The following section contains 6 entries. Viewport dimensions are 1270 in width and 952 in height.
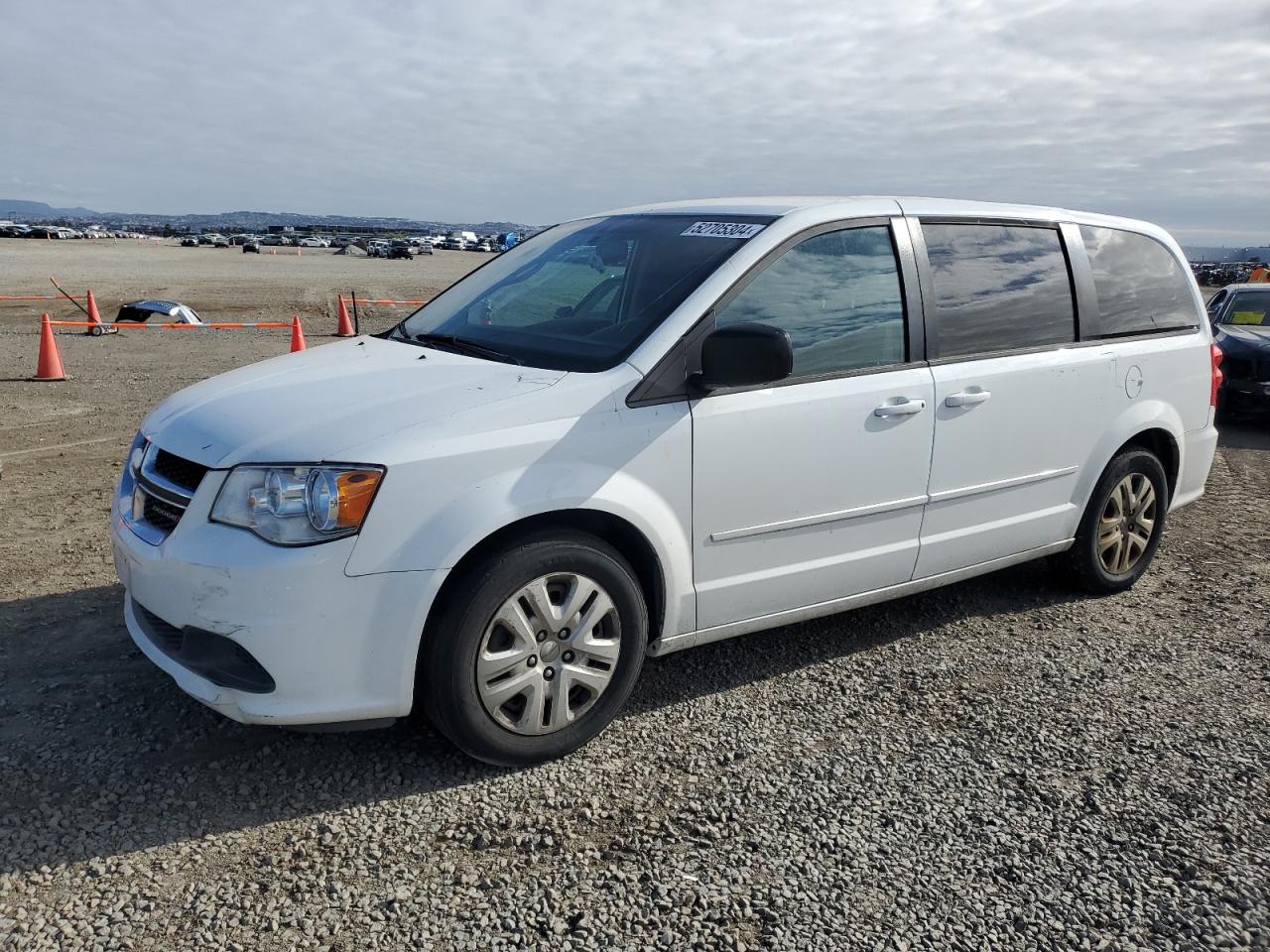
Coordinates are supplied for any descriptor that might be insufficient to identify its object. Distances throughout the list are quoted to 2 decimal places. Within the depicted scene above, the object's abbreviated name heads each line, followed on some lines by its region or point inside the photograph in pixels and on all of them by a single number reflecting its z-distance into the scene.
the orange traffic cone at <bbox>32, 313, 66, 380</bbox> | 11.11
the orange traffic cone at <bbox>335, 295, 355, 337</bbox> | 17.19
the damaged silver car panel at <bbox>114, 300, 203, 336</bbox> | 17.22
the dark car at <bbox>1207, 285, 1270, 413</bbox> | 10.45
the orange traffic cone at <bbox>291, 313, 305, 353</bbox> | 12.98
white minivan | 3.04
